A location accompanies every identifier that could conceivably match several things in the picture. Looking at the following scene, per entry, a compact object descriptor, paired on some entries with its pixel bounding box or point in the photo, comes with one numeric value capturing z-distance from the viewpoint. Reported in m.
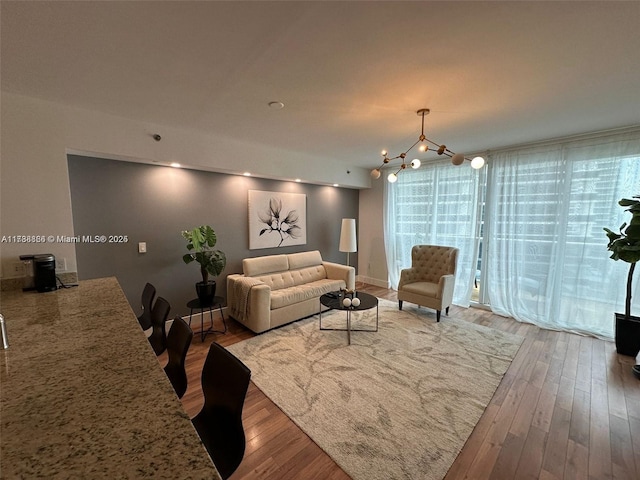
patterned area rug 1.73
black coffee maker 2.04
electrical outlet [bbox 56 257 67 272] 2.29
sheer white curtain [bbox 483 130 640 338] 3.12
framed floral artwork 4.14
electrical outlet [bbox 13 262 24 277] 2.11
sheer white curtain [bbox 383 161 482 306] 4.27
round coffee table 3.12
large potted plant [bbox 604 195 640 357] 2.62
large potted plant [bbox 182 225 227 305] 3.25
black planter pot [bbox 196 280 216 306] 3.29
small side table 3.24
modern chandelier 2.38
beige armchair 3.73
